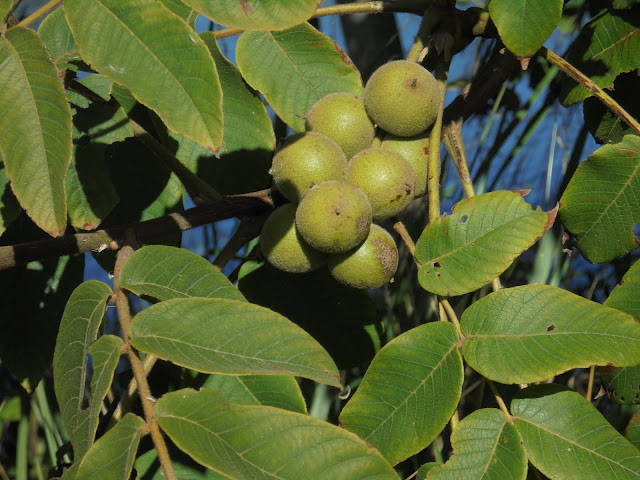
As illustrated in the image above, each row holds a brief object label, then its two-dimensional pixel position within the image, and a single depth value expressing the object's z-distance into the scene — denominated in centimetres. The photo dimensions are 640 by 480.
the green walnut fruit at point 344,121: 79
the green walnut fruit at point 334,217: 74
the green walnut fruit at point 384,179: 76
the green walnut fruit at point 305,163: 76
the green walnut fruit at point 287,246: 77
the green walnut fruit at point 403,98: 77
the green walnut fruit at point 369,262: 76
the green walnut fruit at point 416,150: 79
